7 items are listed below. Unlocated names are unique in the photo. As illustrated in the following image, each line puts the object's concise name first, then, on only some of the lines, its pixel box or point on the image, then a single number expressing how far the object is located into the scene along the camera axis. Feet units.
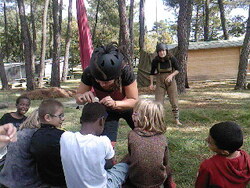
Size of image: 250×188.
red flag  28.48
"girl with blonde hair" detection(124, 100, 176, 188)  8.29
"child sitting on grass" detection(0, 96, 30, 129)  13.48
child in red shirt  7.27
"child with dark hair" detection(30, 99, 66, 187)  7.93
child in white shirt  7.45
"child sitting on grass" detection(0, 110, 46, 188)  8.44
